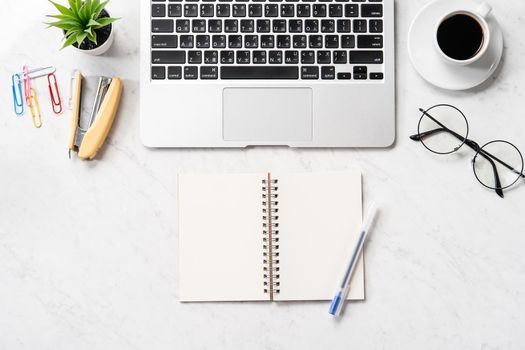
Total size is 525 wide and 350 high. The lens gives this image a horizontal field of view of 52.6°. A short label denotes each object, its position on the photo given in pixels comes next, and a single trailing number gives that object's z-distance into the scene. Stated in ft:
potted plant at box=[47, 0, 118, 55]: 2.62
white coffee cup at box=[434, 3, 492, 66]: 2.63
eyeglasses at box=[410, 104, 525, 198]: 2.83
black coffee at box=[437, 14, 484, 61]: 2.66
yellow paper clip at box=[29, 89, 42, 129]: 2.86
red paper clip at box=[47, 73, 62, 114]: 2.86
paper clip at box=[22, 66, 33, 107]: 2.85
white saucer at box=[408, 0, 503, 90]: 2.79
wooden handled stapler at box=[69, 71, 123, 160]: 2.77
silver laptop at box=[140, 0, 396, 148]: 2.77
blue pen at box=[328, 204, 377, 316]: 2.78
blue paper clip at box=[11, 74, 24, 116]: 2.86
